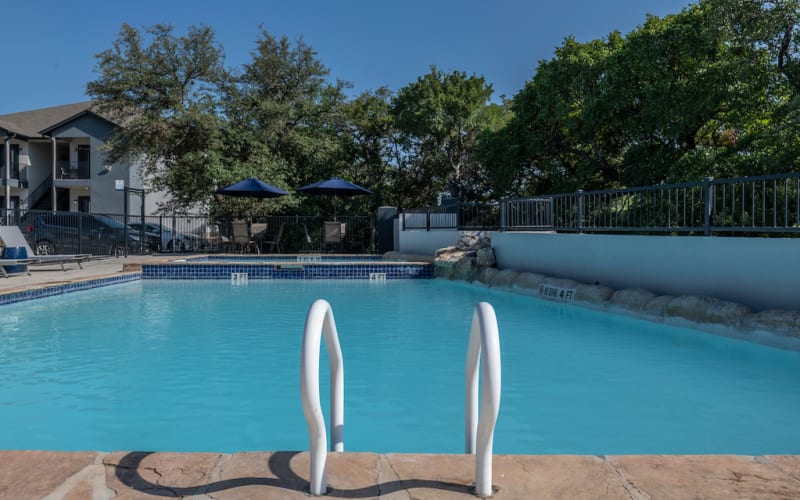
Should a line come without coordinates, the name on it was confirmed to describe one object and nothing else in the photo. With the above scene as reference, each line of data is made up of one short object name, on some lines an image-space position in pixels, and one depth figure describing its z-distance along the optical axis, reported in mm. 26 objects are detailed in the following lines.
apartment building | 27781
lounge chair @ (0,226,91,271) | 11359
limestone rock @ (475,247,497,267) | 12667
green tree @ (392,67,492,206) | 20109
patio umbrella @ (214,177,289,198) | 16781
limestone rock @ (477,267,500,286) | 11852
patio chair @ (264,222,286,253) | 19766
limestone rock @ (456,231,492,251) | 13773
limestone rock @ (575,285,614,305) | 8445
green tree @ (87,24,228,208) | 19797
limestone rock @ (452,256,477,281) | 12781
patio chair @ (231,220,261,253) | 18234
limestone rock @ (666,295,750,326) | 6281
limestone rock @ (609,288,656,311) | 7633
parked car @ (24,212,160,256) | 17625
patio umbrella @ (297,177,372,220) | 17781
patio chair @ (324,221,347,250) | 18406
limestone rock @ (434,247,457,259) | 14001
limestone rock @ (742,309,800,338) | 5605
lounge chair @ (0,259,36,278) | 10706
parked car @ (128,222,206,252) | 20891
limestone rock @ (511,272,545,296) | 10175
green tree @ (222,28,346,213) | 20734
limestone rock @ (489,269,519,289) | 11094
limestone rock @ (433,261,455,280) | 13328
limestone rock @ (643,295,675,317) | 7227
